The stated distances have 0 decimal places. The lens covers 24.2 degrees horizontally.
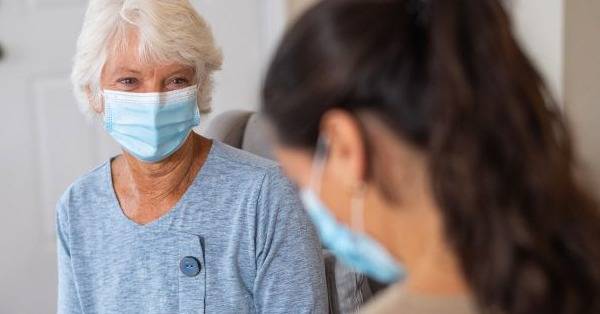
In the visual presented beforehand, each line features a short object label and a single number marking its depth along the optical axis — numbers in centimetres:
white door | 261
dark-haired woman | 115
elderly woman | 171
